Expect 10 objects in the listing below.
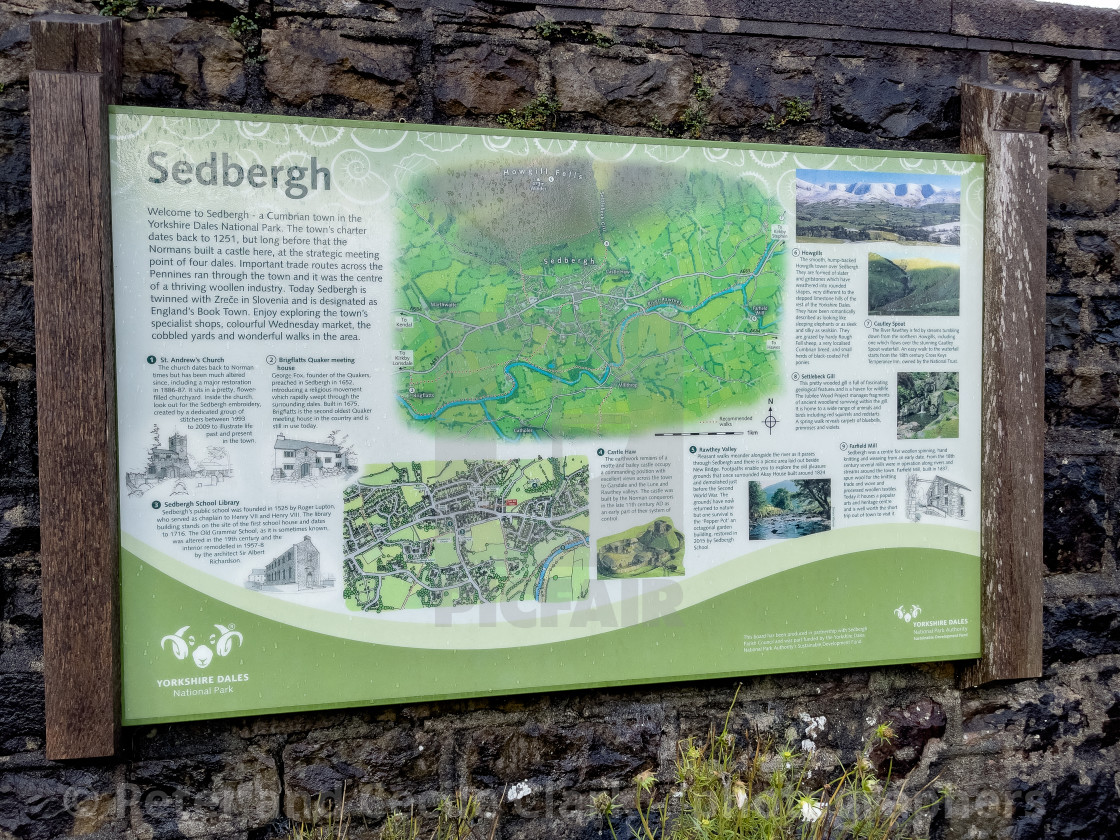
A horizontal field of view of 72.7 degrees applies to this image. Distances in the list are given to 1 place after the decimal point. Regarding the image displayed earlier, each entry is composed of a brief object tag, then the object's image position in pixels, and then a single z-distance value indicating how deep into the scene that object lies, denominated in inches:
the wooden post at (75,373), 75.8
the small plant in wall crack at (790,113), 94.9
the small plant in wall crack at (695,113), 93.0
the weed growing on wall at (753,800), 73.2
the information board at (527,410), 80.4
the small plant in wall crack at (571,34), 90.0
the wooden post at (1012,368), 95.2
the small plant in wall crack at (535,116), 89.7
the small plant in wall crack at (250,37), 84.2
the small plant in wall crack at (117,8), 81.1
